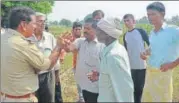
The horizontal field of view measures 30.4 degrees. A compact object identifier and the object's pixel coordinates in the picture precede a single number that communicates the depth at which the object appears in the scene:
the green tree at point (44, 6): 26.42
